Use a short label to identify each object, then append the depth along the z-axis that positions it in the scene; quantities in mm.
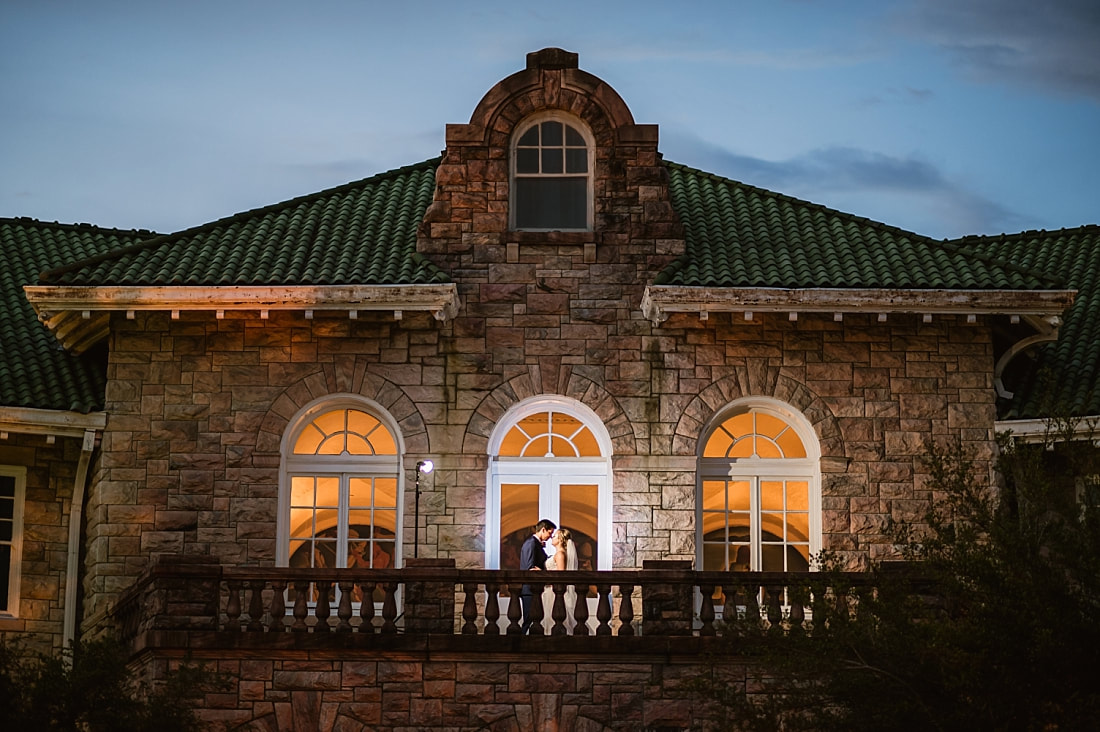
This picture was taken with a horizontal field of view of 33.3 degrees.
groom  22594
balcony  20625
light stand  23531
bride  23109
